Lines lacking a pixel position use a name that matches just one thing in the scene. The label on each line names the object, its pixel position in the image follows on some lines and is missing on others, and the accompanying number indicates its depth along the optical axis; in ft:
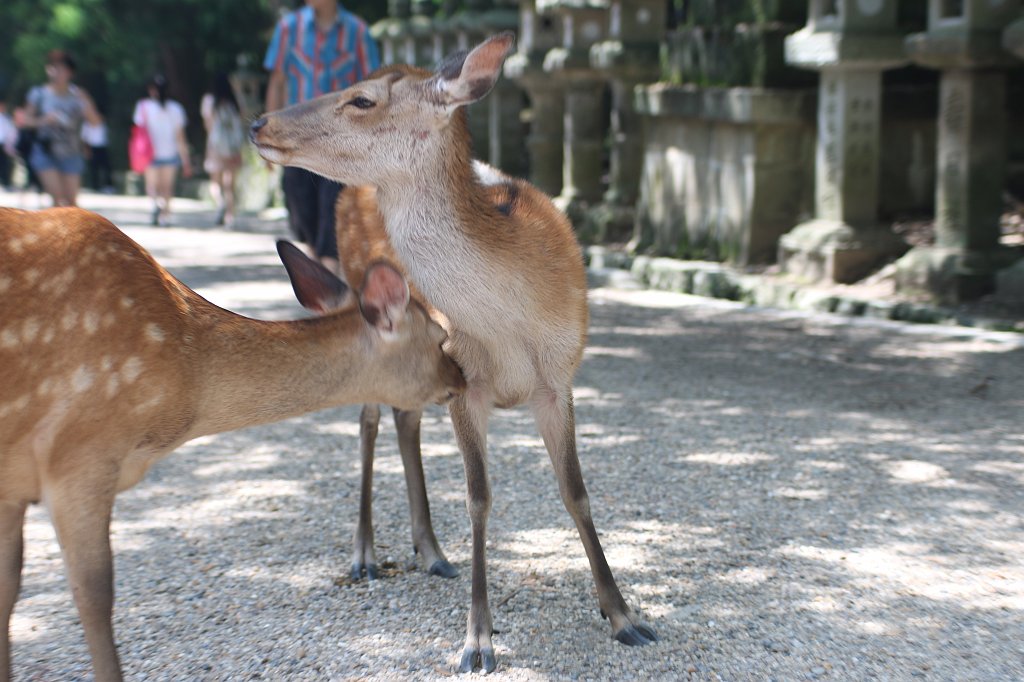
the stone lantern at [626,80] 40.83
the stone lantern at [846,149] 31.19
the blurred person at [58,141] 39.78
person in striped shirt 21.03
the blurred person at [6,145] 68.80
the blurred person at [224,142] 56.34
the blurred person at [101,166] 75.31
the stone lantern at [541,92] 45.44
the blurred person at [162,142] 54.95
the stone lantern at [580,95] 42.52
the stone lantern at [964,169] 29.01
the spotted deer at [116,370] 11.36
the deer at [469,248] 12.88
